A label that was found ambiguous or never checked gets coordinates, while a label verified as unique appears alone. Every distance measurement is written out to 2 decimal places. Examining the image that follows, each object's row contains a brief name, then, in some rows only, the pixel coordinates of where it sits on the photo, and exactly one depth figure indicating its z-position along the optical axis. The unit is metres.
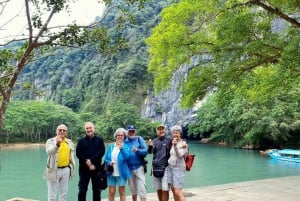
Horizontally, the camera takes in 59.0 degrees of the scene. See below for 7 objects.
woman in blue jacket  3.06
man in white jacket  2.93
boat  15.12
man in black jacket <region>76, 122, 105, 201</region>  3.06
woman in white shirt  2.97
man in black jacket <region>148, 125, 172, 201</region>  3.06
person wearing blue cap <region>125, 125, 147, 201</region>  3.09
